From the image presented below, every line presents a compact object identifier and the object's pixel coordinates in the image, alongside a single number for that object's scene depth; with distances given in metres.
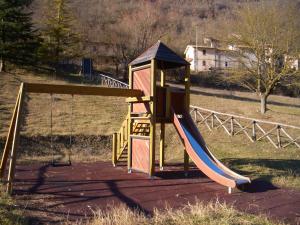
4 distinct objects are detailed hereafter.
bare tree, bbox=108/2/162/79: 48.72
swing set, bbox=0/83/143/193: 9.25
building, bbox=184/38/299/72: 66.62
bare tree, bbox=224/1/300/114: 28.67
